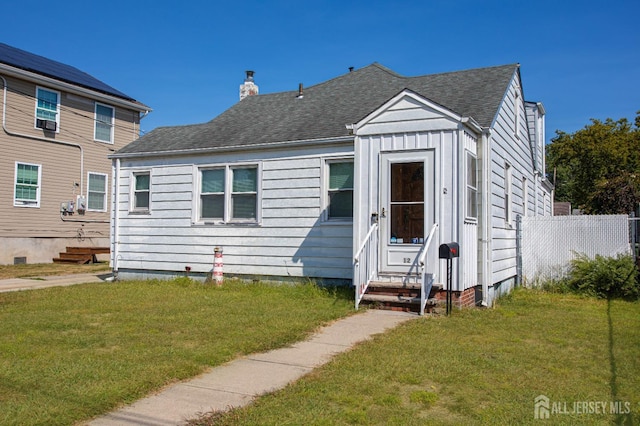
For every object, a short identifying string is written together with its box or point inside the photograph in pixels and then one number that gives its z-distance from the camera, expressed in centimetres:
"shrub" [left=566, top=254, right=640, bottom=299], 1041
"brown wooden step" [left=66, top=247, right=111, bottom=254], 1906
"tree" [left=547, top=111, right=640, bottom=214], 3309
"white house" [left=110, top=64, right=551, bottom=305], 879
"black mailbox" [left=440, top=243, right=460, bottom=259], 766
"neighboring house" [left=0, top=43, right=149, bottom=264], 1833
